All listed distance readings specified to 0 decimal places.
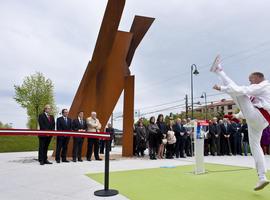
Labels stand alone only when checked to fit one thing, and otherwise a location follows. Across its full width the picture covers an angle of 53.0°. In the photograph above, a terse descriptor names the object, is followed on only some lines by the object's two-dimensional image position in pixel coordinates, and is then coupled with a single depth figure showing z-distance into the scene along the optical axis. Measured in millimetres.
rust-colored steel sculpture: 10625
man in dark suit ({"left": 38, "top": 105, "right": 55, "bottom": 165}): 8570
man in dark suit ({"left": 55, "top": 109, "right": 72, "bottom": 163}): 9273
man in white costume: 4238
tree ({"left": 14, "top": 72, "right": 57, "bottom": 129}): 30938
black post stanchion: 4249
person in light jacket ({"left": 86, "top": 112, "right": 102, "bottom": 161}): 9758
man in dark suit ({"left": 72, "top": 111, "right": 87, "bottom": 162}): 9541
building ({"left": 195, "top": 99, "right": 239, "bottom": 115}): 92275
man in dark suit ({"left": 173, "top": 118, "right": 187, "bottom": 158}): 11648
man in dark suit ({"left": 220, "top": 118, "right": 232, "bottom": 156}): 12773
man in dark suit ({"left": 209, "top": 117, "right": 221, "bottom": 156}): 12516
